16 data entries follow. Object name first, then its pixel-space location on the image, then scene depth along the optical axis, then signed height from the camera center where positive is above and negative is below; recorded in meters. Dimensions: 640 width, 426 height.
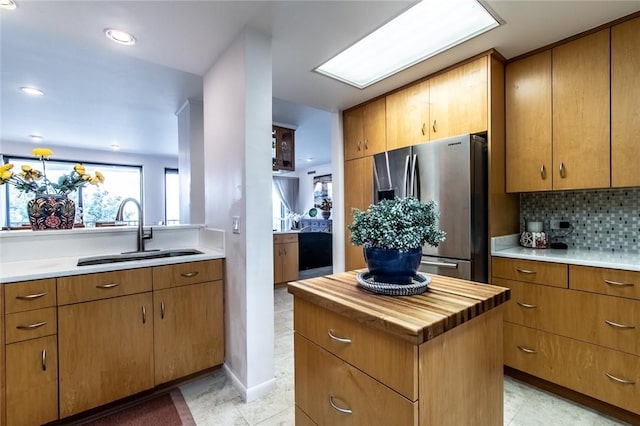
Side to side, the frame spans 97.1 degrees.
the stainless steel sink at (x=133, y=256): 1.89 -0.32
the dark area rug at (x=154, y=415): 1.65 -1.23
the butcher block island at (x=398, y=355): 0.76 -0.45
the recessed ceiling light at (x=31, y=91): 3.19 +1.43
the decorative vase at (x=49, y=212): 1.99 +0.02
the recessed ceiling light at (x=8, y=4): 1.56 +1.18
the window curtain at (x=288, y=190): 9.05 +0.70
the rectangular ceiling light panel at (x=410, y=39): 1.78 +1.25
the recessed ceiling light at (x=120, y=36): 1.84 +1.19
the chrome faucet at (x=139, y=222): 2.29 -0.07
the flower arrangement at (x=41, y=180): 1.93 +0.25
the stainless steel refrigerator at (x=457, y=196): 2.11 +0.11
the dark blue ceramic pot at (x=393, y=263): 1.00 -0.19
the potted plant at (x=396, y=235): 0.98 -0.09
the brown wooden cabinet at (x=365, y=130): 2.93 +0.89
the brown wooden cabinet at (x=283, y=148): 4.13 +0.96
